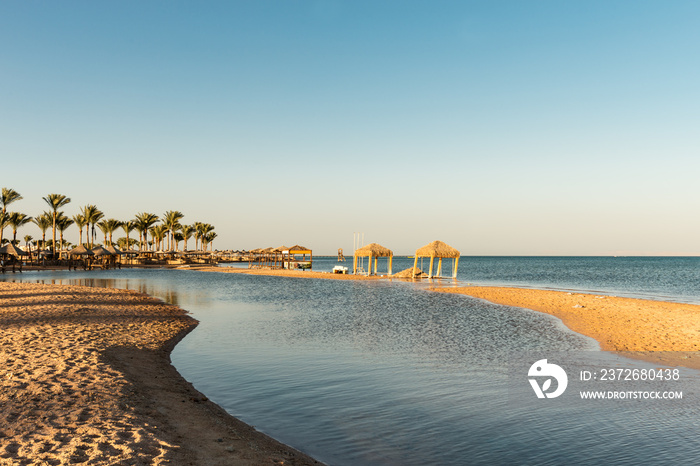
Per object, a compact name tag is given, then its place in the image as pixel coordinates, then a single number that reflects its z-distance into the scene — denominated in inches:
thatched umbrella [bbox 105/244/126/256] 2925.7
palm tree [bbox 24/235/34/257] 5098.9
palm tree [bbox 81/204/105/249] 3238.2
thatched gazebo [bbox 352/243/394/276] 2165.4
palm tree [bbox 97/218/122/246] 3826.3
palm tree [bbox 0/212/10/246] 2758.4
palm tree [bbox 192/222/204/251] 5059.5
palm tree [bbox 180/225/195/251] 4889.3
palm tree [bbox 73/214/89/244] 3304.6
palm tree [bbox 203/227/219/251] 5497.0
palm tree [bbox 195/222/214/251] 5108.3
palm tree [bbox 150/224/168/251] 4414.4
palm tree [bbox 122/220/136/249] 3998.5
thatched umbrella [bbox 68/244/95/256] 2608.3
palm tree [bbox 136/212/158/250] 3858.0
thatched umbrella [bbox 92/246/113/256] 2753.4
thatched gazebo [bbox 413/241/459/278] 1946.1
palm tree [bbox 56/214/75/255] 3244.1
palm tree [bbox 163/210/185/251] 4197.8
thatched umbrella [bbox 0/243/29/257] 2148.1
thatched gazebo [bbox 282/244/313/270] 3467.0
